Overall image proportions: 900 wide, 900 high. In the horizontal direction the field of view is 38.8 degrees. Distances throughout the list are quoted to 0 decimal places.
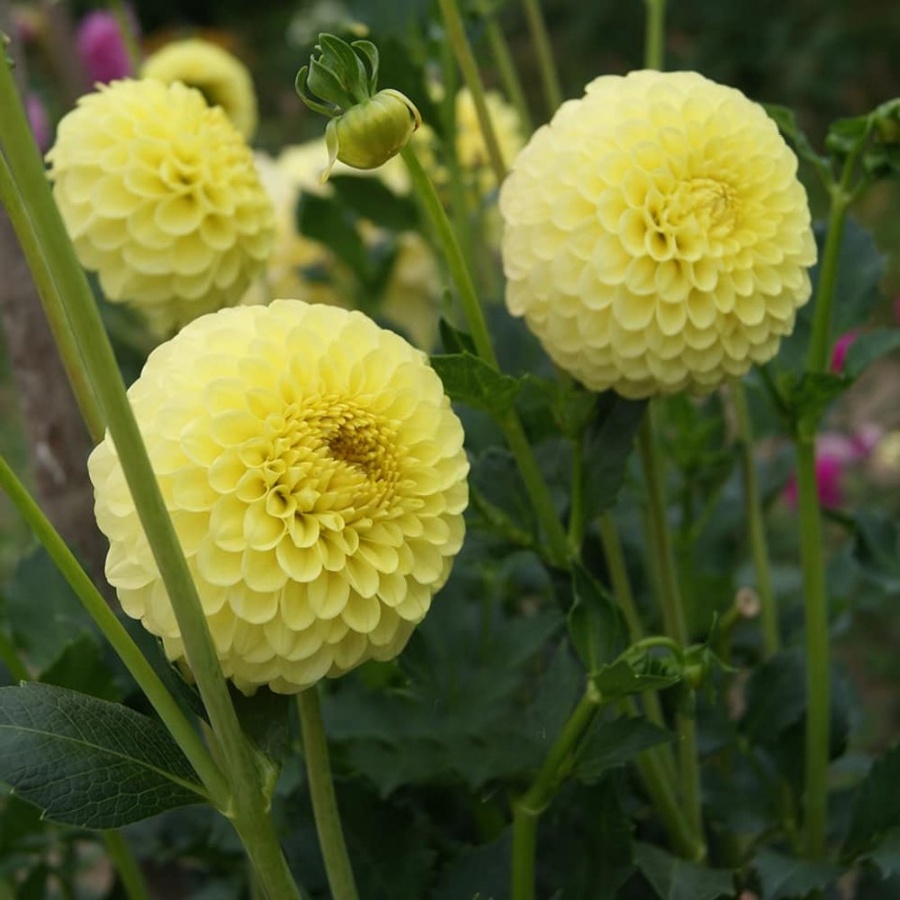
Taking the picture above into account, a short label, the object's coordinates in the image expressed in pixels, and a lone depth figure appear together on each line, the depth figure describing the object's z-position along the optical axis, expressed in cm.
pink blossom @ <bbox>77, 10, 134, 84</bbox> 146
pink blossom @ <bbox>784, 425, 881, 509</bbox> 135
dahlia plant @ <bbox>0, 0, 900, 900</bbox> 40
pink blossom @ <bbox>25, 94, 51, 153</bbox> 98
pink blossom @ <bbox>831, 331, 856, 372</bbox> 93
